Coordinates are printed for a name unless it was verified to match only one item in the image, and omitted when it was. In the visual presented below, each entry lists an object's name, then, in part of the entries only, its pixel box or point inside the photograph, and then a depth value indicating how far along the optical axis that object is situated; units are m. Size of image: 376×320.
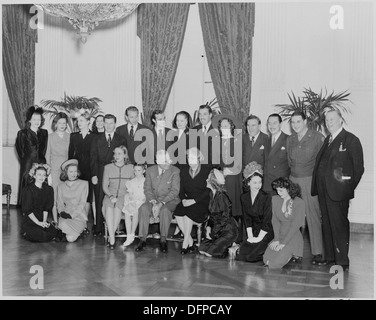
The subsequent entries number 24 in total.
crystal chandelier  4.70
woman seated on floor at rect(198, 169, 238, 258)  4.13
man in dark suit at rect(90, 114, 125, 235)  4.83
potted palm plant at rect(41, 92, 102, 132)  5.91
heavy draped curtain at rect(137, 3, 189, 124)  5.79
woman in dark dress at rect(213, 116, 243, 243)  4.55
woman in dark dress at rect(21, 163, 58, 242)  4.50
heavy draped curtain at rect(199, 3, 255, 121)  5.52
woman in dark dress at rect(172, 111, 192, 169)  4.66
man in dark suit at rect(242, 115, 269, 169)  4.46
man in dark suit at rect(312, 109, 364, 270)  3.82
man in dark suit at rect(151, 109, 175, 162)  4.91
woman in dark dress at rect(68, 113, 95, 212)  4.97
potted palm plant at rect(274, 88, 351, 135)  4.91
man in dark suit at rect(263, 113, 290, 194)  4.33
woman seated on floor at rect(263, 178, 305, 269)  3.84
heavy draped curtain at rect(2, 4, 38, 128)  6.03
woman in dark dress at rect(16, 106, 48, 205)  5.06
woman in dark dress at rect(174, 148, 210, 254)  4.24
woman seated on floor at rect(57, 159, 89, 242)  4.61
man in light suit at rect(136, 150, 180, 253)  4.32
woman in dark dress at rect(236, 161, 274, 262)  3.98
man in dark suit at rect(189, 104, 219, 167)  4.61
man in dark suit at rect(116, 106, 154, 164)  4.96
